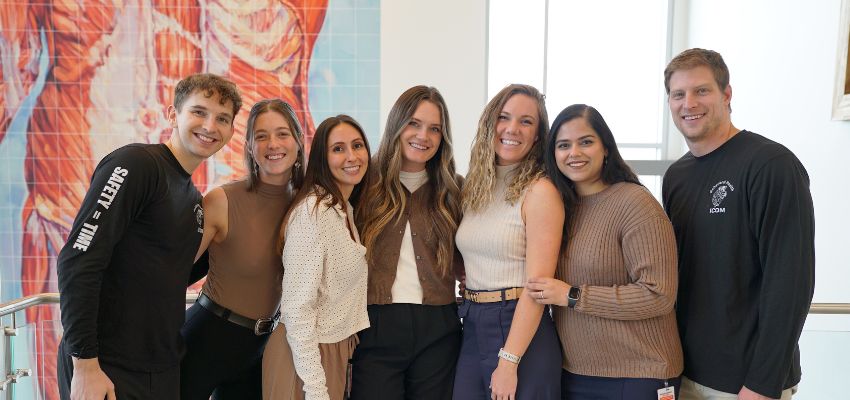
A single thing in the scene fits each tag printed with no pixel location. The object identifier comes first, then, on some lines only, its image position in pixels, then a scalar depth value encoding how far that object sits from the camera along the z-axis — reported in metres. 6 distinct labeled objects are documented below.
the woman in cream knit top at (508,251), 1.88
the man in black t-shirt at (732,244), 1.65
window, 5.08
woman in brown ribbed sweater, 1.76
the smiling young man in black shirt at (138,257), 1.60
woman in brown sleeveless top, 2.03
